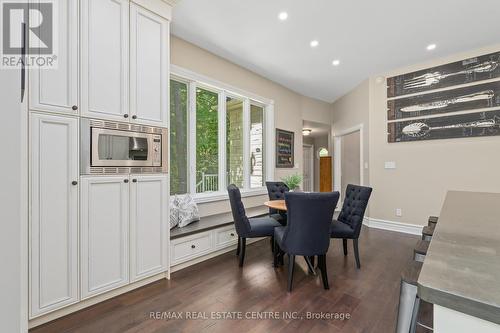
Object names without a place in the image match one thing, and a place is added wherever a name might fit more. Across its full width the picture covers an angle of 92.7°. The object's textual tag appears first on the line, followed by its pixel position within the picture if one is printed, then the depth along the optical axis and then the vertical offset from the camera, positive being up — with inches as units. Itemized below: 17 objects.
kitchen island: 20.5 -11.6
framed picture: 194.5 +15.9
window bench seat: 107.8 -36.2
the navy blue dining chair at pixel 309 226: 87.6 -22.2
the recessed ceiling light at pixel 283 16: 108.3 +69.9
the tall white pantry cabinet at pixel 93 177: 69.7 -1.2
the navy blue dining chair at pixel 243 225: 110.7 -28.2
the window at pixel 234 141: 163.0 +18.6
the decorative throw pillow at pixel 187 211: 121.2 -22.5
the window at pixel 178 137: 130.1 +16.9
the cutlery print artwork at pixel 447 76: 142.0 +59.6
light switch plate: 174.7 +1.6
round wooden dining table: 113.3 -19.0
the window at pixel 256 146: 181.5 +16.4
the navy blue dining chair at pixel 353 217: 111.3 -24.3
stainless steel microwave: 78.8 +7.3
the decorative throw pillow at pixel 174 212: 117.5 -22.3
